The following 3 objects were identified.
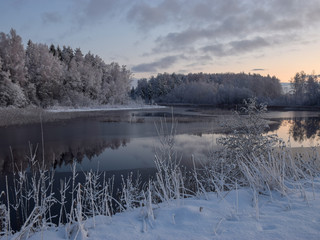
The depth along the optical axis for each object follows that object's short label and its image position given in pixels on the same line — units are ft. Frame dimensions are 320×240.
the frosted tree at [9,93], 106.01
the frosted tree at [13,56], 123.03
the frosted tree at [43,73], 136.98
